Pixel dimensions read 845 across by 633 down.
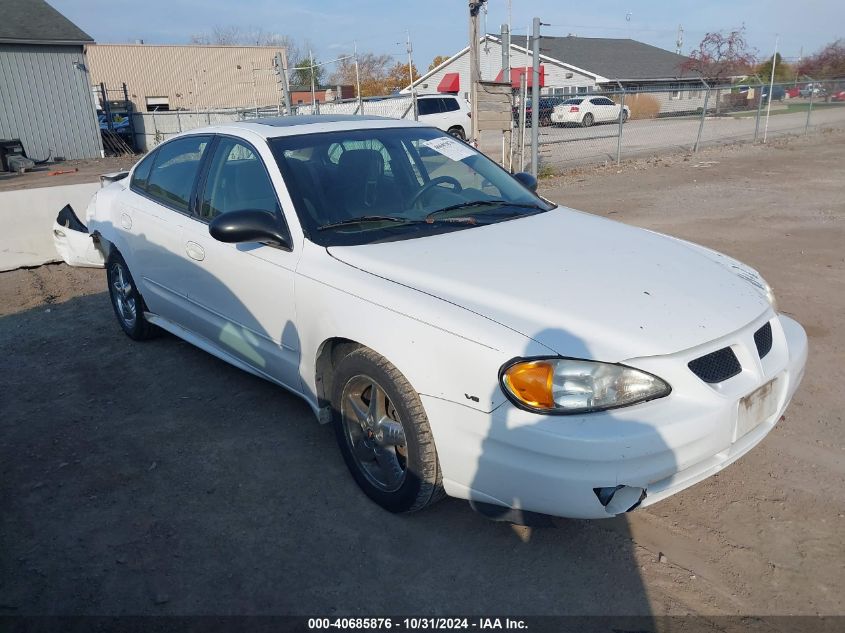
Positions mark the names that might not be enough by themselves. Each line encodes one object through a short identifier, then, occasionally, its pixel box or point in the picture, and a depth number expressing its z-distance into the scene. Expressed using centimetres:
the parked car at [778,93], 3256
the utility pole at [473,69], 1159
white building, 4700
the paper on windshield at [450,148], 438
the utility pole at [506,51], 1191
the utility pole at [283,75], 1539
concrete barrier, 806
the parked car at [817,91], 3267
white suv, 2120
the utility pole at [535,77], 1135
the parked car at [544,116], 2089
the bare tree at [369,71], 6100
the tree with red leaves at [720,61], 4506
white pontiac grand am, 252
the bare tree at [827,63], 4778
